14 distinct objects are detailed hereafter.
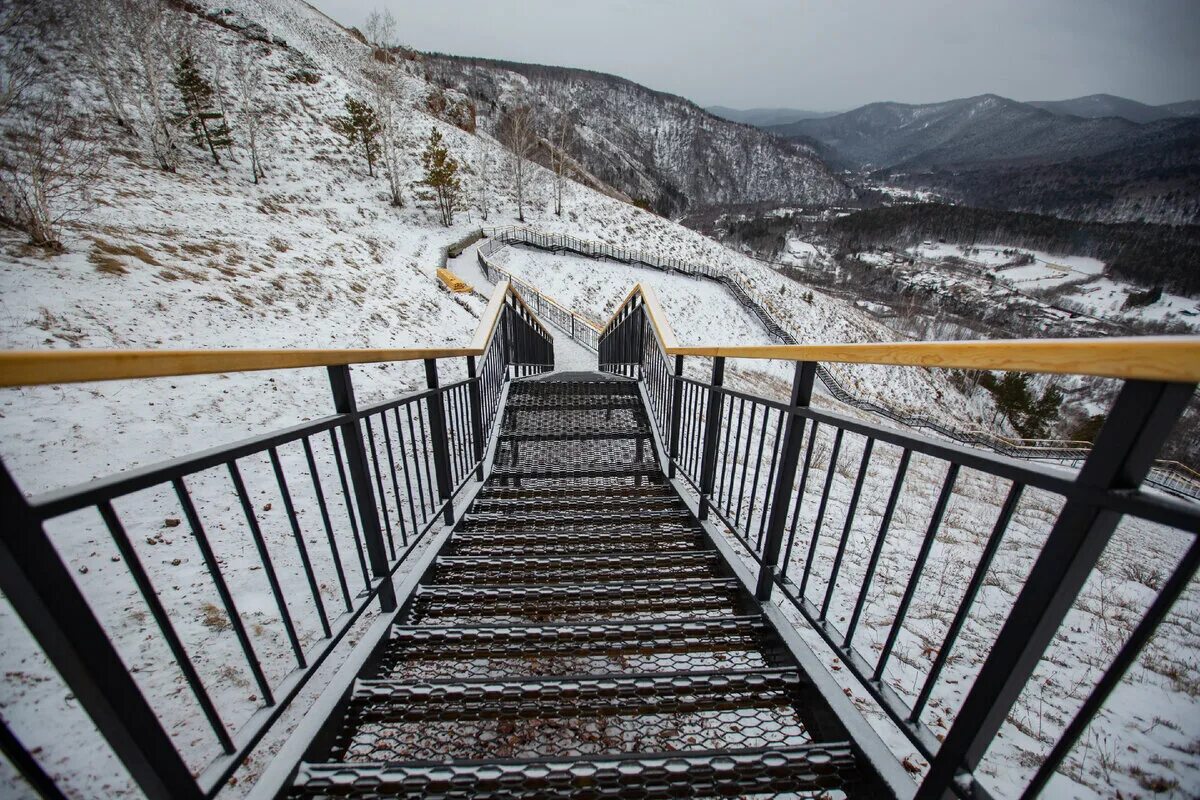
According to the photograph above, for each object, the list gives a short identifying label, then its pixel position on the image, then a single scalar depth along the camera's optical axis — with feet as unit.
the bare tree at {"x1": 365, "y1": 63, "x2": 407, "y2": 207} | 82.79
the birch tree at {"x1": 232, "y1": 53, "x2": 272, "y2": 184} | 70.64
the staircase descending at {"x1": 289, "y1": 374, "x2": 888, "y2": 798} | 4.66
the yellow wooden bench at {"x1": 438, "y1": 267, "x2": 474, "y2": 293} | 51.31
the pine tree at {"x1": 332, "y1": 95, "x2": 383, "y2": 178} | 83.73
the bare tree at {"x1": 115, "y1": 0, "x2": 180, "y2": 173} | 57.21
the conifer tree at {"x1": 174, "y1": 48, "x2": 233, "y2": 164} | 64.69
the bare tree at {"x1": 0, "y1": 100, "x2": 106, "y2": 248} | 22.74
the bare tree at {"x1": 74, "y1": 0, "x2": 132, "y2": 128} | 58.75
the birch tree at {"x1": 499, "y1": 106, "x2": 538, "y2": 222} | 97.25
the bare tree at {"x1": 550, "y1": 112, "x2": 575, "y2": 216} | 105.91
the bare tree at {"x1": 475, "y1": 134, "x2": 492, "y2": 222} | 97.30
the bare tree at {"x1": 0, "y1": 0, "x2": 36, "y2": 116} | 60.37
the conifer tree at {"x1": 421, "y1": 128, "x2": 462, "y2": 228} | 80.84
